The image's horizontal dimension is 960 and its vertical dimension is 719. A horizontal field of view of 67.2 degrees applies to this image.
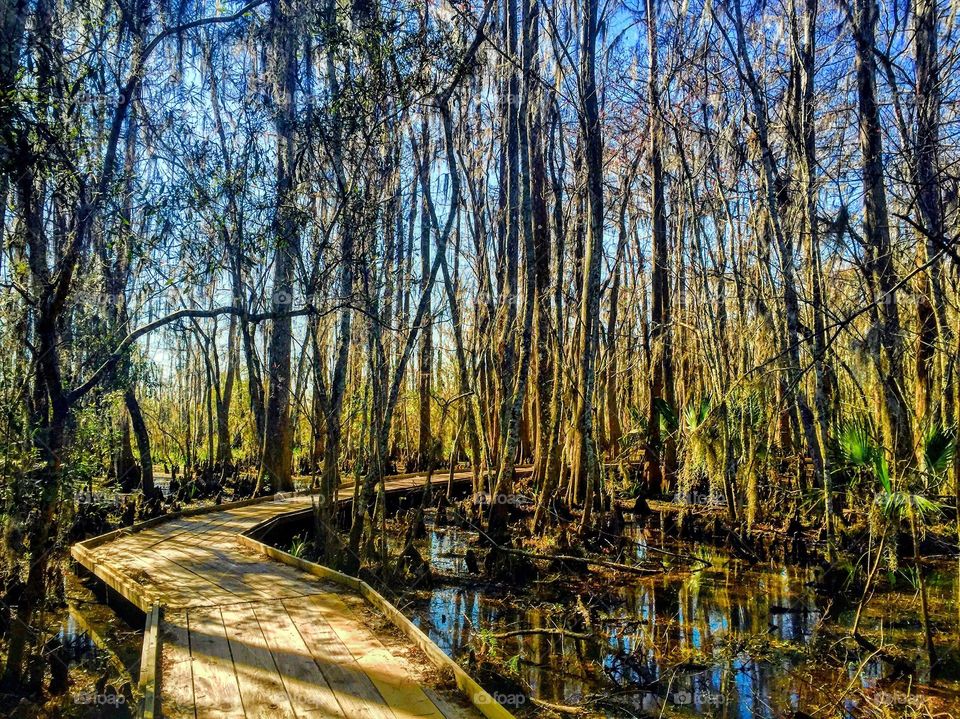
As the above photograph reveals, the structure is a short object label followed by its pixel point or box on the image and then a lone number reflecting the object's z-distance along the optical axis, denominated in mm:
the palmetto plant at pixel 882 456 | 6305
